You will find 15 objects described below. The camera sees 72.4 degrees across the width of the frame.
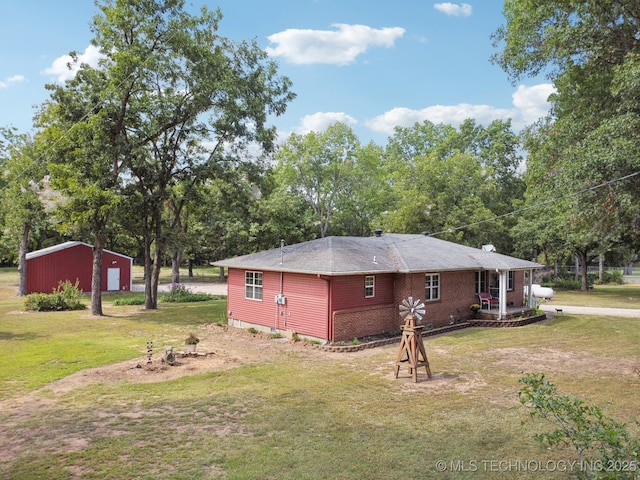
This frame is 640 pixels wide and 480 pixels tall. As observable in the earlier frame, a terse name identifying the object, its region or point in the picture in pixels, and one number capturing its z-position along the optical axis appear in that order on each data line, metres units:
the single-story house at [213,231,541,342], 15.30
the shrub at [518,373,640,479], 3.62
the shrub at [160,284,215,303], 28.83
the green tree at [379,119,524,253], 36.09
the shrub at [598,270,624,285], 43.62
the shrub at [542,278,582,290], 37.94
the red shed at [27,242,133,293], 30.03
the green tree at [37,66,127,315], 20.00
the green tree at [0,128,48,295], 26.86
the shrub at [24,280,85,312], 23.06
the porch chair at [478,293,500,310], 20.61
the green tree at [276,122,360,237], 45.41
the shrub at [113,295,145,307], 26.46
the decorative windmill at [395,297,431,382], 10.98
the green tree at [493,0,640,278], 11.68
